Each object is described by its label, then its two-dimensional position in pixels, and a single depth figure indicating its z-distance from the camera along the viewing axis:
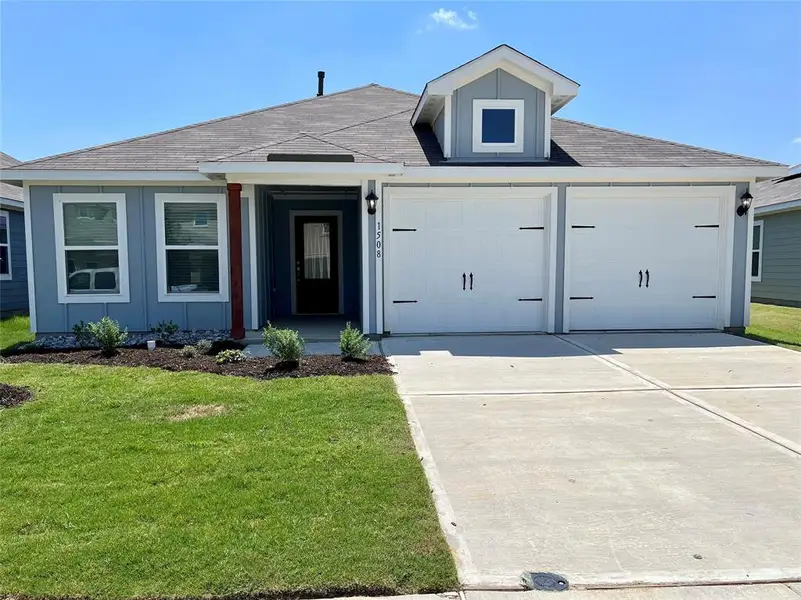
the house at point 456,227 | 8.88
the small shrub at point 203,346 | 7.76
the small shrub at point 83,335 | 8.17
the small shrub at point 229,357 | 7.04
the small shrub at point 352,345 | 7.02
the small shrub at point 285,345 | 6.53
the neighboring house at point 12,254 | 12.52
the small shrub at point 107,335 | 7.46
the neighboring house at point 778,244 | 14.64
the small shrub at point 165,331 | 8.42
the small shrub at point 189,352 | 7.48
